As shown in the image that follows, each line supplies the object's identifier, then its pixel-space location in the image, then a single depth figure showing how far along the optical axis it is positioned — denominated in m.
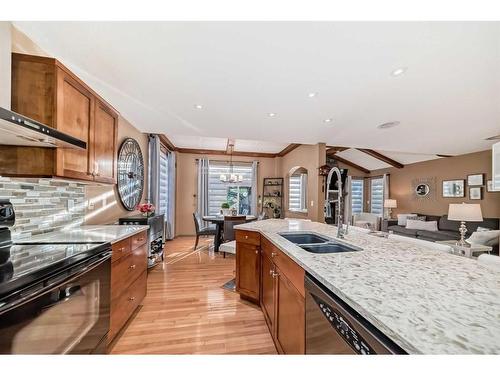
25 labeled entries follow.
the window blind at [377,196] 7.48
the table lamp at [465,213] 3.19
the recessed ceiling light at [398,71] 1.84
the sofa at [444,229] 4.61
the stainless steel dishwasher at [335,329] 0.63
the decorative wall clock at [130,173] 3.12
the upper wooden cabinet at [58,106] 1.50
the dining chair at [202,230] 4.72
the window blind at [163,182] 4.96
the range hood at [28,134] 1.05
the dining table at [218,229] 4.57
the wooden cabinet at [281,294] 1.21
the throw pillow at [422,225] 5.34
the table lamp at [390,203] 6.75
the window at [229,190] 6.52
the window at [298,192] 5.48
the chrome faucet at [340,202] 1.85
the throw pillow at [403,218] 6.03
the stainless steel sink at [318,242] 1.65
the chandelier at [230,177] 5.56
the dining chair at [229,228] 4.36
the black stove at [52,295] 0.89
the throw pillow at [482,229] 4.26
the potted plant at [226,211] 5.43
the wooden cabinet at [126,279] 1.68
